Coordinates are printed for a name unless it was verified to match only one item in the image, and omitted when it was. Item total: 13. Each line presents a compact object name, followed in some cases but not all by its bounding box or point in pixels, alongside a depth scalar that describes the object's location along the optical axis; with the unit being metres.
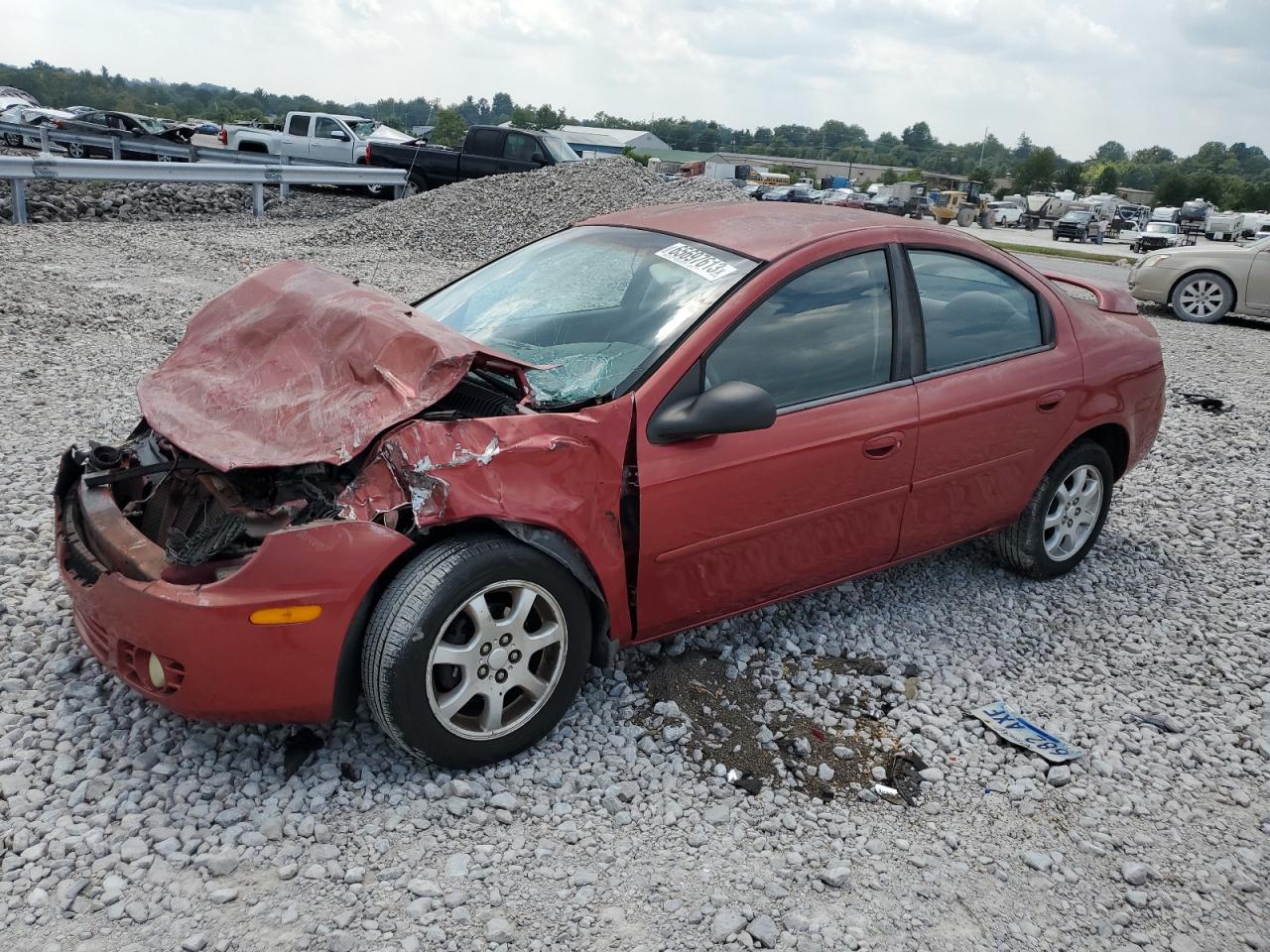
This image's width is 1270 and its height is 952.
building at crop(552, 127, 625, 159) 108.56
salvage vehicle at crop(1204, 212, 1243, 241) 55.03
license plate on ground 3.51
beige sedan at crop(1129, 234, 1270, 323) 13.27
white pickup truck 24.06
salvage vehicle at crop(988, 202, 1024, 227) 60.56
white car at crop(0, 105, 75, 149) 30.76
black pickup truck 20.17
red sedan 2.87
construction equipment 49.86
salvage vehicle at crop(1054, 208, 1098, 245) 44.97
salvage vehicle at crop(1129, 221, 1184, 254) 37.73
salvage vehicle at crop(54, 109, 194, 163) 21.84
